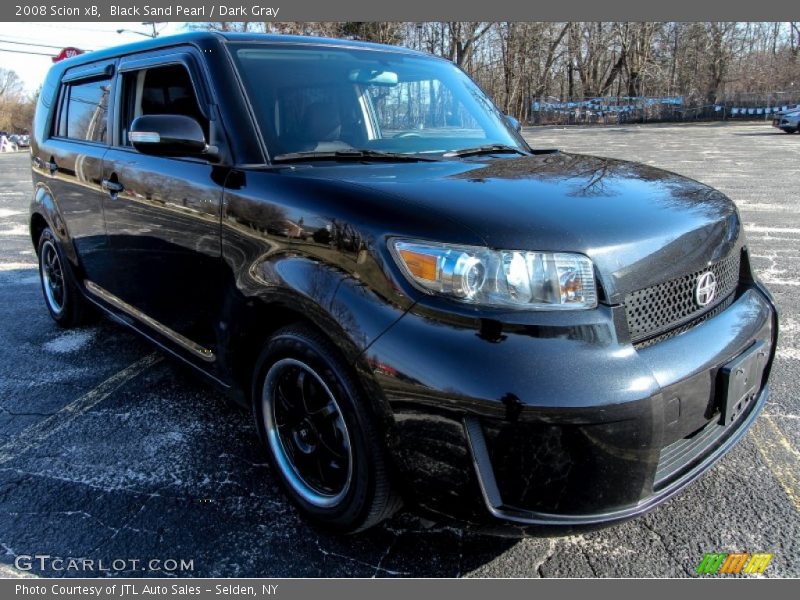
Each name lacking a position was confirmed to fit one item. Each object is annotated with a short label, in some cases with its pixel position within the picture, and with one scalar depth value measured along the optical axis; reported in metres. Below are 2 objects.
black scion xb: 1.74
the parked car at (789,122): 27.91
